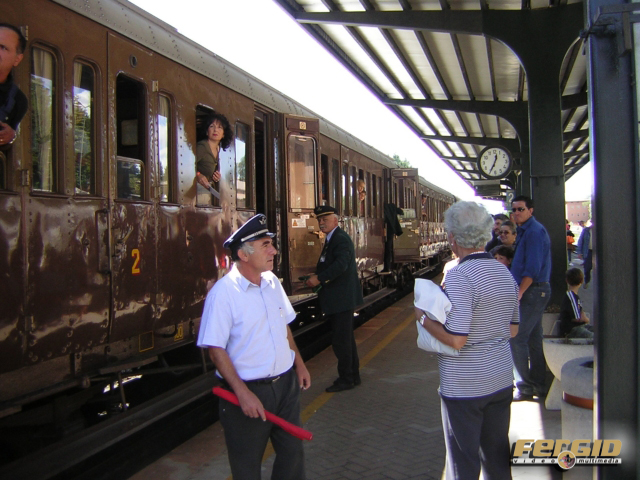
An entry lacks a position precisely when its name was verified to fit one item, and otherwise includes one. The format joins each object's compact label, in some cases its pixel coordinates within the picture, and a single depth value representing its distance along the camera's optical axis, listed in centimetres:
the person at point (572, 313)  555
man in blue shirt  562
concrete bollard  366
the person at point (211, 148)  595
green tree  8416
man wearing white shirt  302
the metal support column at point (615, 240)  304
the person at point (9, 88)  350
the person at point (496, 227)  777
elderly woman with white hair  300
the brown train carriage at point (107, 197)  373
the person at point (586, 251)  1546
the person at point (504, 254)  586
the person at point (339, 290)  646
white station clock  1373
